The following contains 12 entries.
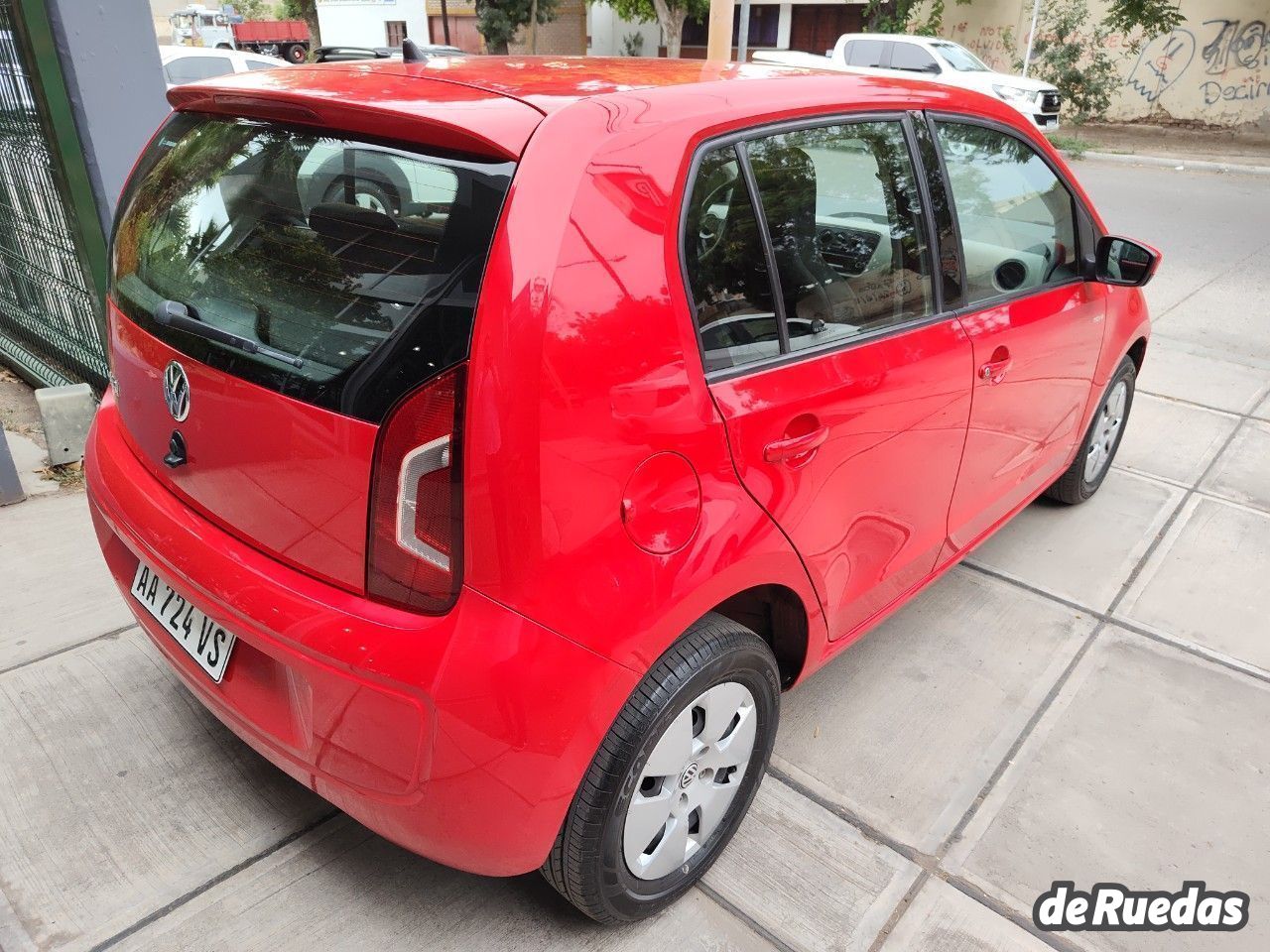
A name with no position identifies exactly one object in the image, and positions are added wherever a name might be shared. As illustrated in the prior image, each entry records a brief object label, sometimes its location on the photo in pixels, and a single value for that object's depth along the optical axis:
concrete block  3.95
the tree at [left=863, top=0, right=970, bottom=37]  23.02
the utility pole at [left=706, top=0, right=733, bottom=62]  5.60
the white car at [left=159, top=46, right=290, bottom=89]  12.39
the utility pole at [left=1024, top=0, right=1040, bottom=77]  20.46
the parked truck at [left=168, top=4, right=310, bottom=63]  36.81
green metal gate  3.83
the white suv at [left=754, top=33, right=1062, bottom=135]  16.33
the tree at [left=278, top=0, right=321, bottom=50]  44.22
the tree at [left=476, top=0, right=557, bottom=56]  30.86
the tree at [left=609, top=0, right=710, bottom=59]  26.89
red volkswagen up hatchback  1.54
